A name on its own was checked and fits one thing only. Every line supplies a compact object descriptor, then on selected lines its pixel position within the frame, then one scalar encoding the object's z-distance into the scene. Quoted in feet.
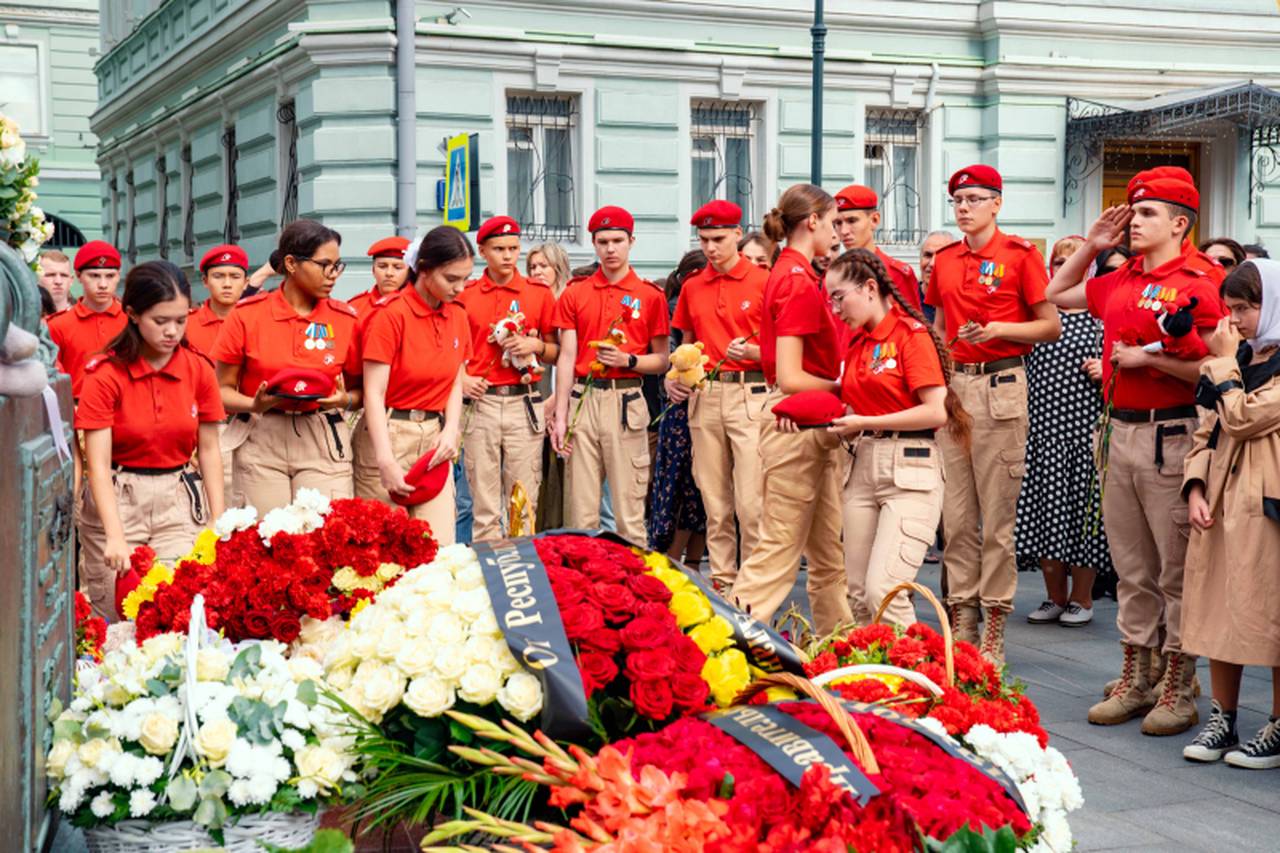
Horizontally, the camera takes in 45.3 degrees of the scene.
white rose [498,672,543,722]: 8.43
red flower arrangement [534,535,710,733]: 8.54
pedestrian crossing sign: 43.75
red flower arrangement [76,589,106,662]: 12.89
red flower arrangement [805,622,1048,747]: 9.52
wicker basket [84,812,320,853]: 9.04
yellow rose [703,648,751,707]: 8.96
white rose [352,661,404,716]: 8.70
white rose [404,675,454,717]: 8.49
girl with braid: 20.99
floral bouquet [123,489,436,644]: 12.55
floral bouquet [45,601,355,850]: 8.93
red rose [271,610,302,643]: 12.38
